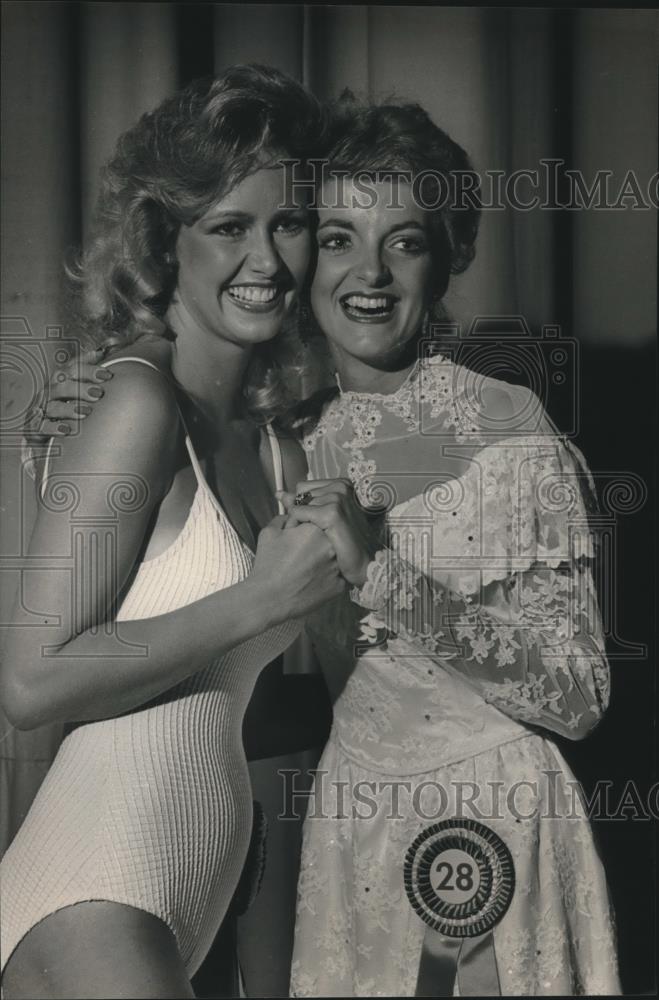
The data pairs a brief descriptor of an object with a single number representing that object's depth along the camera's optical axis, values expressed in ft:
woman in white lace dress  5.09
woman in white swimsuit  4.45
